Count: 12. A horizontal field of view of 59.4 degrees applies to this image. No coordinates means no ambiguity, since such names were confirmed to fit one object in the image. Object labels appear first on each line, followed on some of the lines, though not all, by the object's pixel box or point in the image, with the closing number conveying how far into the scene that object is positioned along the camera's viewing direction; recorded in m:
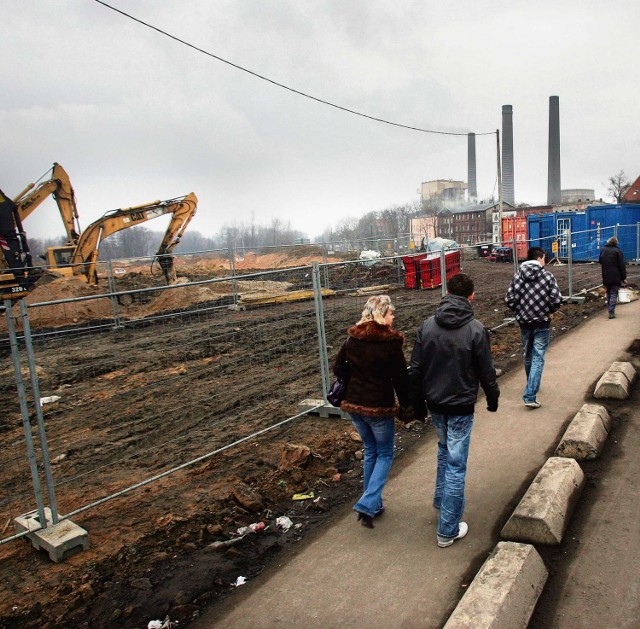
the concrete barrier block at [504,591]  3.15
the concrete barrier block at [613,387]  6.90
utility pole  31.83
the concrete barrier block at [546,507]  4.07
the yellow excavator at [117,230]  20.34
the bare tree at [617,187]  69.56
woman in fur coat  4.23
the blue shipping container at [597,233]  24.80
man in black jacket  3.96
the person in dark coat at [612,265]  11.01
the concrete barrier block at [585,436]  5.36
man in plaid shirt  6.66
